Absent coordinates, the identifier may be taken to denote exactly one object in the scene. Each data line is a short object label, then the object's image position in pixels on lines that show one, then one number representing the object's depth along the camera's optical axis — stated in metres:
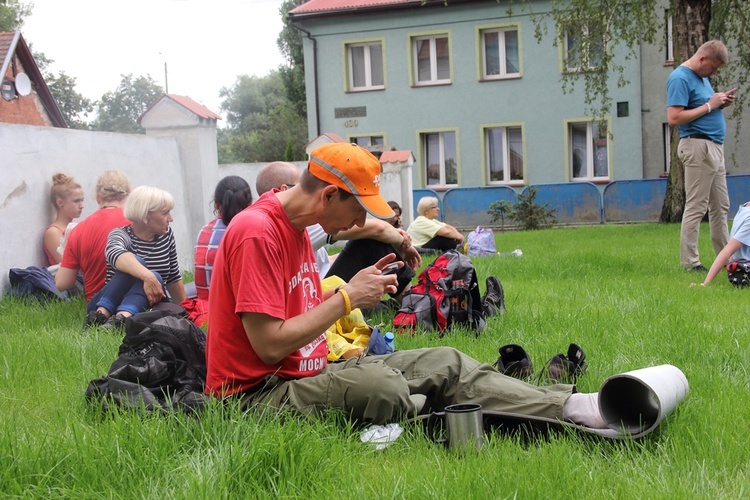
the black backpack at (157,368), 3.95
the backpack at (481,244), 14.12
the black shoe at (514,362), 4.70
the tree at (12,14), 61.20
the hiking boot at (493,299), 6.99
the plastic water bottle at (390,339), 5.49
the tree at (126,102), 116.50
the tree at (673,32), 15.79
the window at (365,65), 31.23
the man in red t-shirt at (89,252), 7.39
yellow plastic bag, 4.98
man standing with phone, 9.06
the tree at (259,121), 60.69
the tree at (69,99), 79.31
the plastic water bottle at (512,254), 13.44
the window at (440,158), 30.86
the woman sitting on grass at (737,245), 8.02
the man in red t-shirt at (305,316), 3.53
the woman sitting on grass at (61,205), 9.27
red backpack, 6.31
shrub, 25.95
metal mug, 3.52
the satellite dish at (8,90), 37.66
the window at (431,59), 30.74
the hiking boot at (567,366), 4.56
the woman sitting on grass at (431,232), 12.59
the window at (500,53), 30.11
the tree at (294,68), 49.69
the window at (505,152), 30.44
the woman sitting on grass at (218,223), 6.61
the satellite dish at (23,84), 38.06
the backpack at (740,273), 7.93
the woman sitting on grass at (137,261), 6.90
